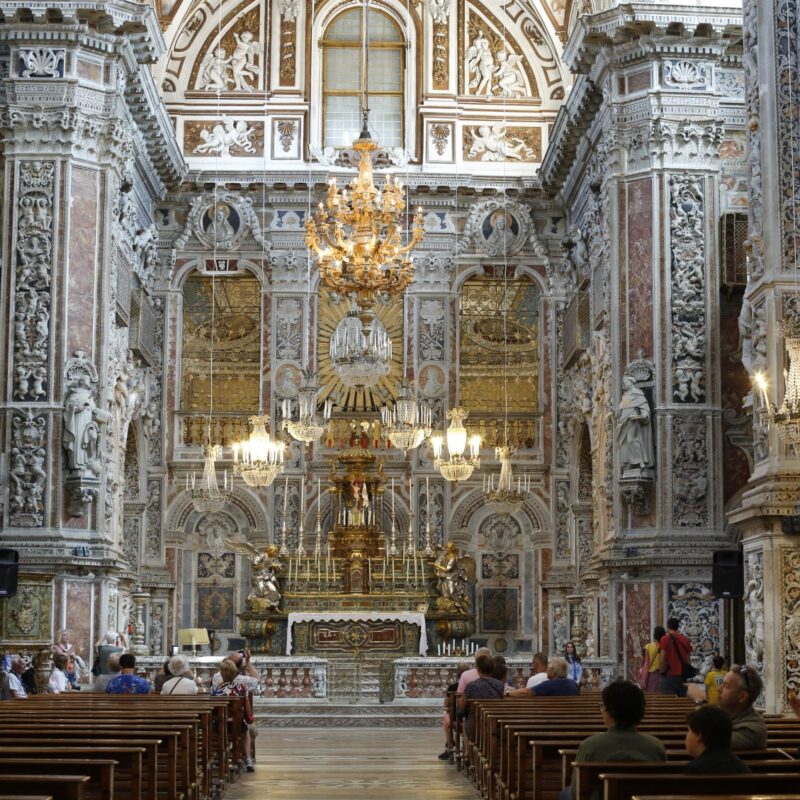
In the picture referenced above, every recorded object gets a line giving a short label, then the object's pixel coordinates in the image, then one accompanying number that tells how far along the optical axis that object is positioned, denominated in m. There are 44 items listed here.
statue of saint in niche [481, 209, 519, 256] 30.80
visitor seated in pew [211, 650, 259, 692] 16.08
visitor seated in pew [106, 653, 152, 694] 15.18
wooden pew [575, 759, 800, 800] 7.00
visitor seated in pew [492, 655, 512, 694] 15.03
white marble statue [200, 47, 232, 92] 31.23
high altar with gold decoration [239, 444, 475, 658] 25.47
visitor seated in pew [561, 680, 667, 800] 7.84
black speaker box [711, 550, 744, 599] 18.56
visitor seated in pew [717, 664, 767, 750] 8.47
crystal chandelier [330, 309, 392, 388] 22.39
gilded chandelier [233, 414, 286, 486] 23.64
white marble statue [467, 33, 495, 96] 31.39
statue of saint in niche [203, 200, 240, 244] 30.64
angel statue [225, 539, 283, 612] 26.12
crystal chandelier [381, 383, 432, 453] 23.67
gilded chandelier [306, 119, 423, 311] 21.95
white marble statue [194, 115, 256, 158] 30.94
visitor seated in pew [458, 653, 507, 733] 14.87
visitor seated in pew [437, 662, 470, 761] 16.33
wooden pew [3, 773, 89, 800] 6.57
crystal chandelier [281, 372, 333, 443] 24.58
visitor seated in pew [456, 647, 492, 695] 15.83
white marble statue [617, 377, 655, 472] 22.50
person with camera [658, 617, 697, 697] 18.62
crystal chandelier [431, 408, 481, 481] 24.20
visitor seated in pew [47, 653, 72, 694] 18.47
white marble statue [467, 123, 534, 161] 31.08
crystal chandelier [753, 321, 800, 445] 14.59
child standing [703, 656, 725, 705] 15.20
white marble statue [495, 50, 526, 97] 31.34
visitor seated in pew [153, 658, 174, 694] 16.42
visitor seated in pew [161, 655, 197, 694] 15.30
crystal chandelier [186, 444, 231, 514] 24.78
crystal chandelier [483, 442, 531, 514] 25.67
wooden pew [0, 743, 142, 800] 7.67
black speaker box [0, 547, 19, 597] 19.80
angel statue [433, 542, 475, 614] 26.34
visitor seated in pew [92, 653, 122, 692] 16.20
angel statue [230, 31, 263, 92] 31.25
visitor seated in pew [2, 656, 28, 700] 16.75
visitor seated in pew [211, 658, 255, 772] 15.29
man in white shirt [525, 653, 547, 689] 16.12
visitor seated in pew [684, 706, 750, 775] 6.98
